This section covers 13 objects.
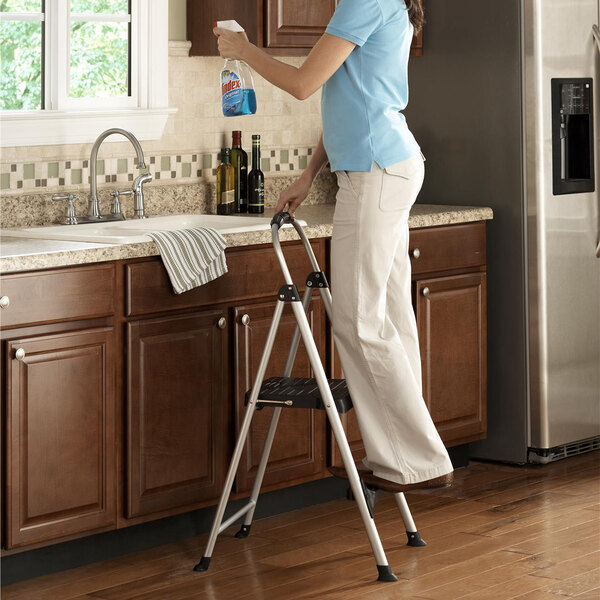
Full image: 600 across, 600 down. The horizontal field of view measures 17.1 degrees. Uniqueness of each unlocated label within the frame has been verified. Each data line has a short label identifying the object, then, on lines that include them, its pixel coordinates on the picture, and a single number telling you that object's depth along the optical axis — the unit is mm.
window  5846
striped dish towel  5268
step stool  5097
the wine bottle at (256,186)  6599
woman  5053
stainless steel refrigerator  6823
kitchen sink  5307
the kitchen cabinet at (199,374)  5302
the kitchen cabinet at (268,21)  6247
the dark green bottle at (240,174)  6605
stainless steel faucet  5943
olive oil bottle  6543
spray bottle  5585
